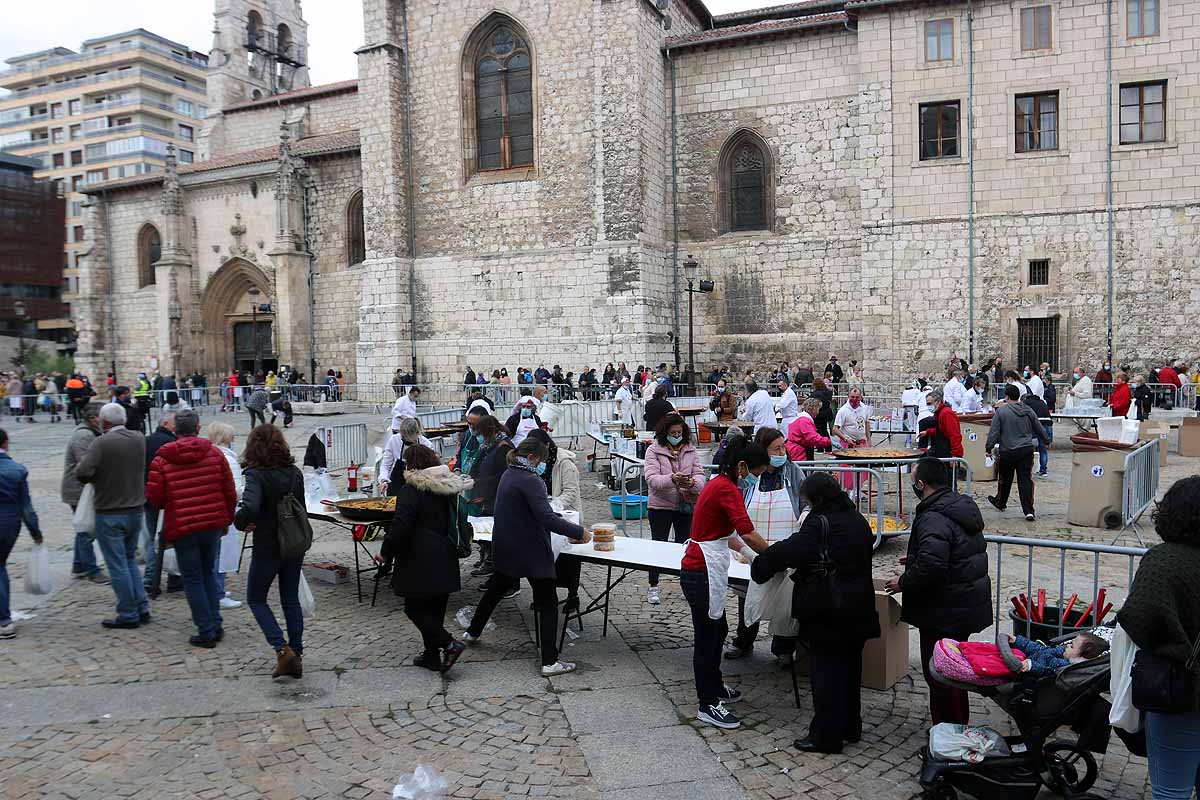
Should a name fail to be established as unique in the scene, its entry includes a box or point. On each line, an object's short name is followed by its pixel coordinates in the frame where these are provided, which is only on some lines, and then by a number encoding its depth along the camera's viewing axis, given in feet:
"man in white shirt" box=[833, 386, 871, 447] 38.42
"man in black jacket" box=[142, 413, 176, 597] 25.20
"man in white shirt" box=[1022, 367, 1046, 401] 50.01
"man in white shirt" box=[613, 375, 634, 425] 52.31
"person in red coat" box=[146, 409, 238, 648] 20.54
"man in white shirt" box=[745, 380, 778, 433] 40.24
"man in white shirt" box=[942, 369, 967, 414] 48.21
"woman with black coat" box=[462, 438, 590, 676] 18.61
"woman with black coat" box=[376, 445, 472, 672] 18.29
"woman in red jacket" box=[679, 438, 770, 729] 16.02
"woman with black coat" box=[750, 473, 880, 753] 14.60
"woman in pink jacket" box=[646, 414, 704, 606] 22.36
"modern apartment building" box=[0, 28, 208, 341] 207.00
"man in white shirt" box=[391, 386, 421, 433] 42.75
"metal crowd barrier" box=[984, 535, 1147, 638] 16.05
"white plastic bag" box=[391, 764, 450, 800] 13.92
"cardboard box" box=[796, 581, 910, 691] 17.13
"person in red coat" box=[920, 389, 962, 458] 33.53
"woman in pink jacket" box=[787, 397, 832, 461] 31.19
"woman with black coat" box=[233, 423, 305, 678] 18.53
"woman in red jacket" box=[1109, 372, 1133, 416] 49.08
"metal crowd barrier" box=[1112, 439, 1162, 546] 29.48
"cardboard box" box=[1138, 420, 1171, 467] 45.68
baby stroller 12.40
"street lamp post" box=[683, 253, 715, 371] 72.74
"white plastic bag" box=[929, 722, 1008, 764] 13.10
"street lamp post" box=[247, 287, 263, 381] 105.71
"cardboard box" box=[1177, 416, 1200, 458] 48.32
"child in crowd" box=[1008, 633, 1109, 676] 12.79
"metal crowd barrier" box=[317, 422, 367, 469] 46.42
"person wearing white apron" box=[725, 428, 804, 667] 19.42
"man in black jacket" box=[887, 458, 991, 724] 14.15
